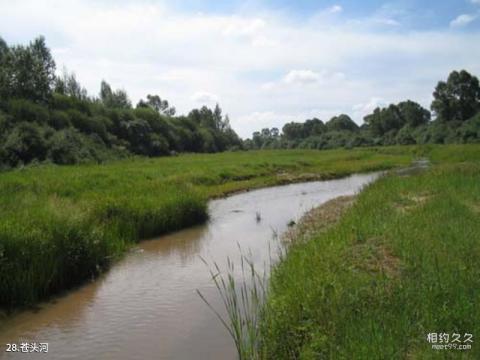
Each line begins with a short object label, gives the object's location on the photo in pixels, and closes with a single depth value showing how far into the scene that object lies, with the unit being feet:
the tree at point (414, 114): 346.54
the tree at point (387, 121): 365.40
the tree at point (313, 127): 471.21
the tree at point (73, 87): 272.92
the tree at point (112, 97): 290.72
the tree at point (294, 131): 494.59
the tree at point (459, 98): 292.20
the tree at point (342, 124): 463.01
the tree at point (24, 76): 143.64
